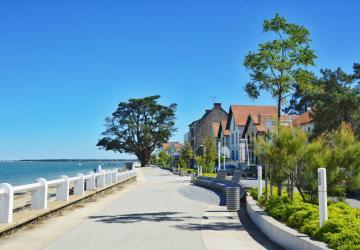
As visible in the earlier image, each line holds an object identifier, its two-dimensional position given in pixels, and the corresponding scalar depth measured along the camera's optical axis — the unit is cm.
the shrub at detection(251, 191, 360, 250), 693
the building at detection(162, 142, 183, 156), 10451
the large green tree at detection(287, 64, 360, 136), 4225
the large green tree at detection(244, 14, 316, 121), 1551
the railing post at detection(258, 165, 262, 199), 1608
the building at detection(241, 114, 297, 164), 5925
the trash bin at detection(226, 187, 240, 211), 1480
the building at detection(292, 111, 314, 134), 5491
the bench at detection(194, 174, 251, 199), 2039
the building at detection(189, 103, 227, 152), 9610
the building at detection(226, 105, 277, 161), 6969
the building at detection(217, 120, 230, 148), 7889
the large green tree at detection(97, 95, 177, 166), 9700
